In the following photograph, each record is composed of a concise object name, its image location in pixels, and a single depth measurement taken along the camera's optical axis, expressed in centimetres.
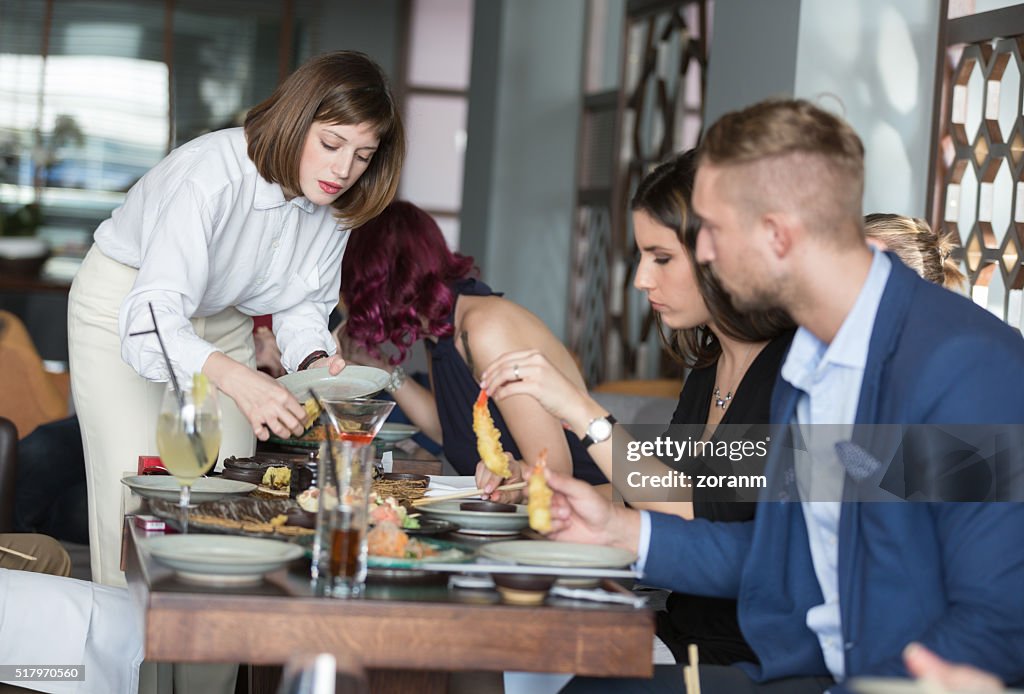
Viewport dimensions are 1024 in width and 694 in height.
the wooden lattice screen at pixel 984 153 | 347
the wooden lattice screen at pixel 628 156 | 588
